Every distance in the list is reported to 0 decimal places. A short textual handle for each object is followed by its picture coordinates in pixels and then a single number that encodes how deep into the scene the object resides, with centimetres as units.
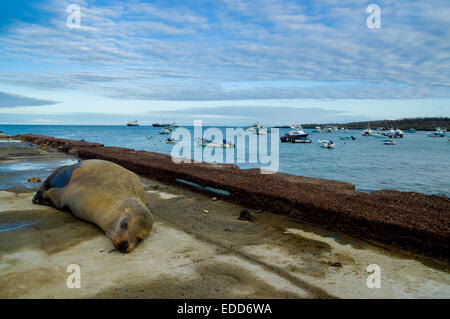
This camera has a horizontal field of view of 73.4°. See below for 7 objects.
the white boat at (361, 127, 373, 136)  13739
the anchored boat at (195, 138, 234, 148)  6047
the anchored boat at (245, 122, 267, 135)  12812
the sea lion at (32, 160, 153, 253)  504
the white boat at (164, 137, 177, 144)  7502
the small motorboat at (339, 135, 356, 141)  10522
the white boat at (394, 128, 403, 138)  11320
